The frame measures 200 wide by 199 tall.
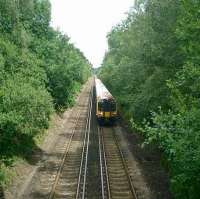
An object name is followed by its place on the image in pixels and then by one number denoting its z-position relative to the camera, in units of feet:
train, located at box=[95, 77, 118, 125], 128.57
